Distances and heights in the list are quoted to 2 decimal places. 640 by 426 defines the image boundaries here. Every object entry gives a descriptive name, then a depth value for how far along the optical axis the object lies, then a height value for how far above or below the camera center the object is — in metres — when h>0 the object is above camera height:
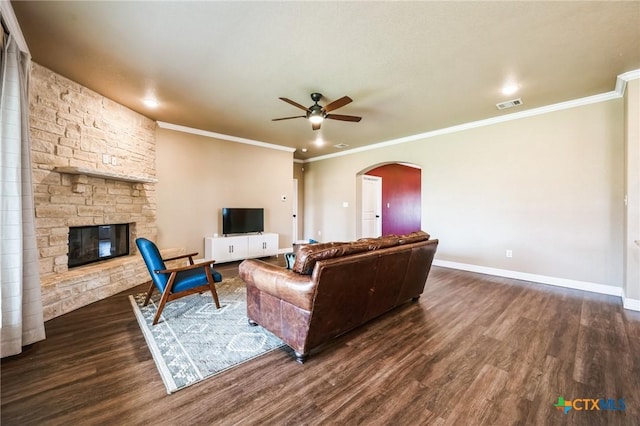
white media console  5.07 -0.76
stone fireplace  2.85 +0.42
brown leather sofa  1.95 -0.67
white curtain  2.00 +0.04
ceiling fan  3.37 +1.32
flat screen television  5.34 -0.21
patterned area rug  1.91 -1.18
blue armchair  2.62 -0.74
